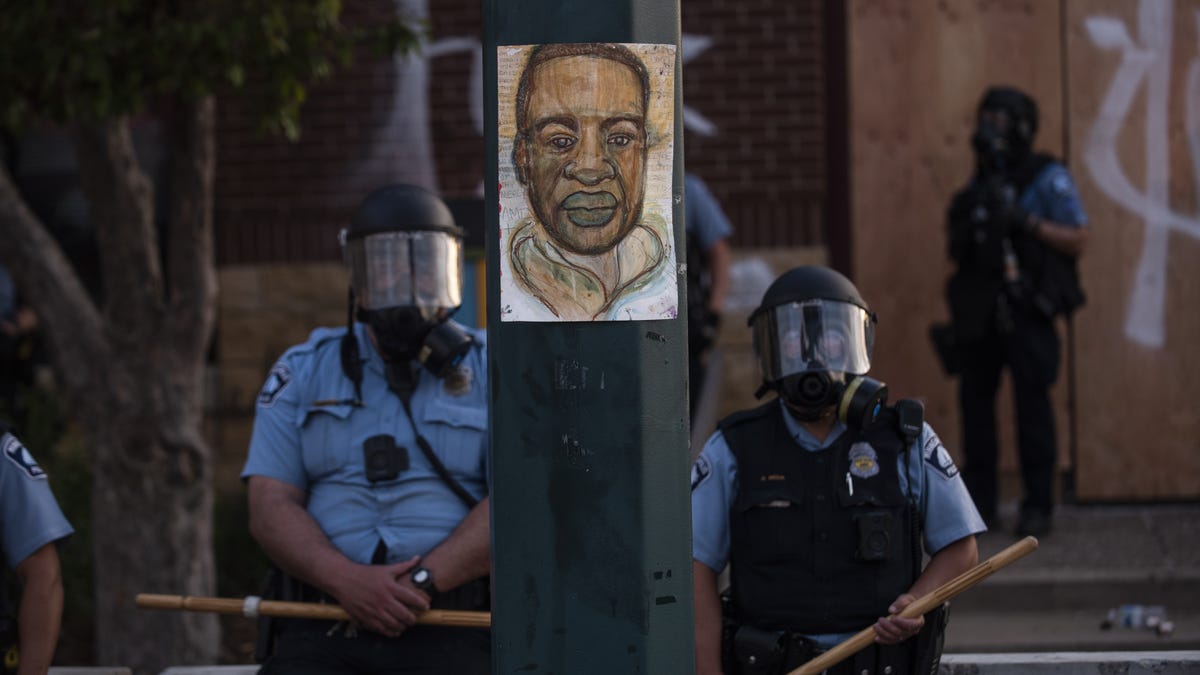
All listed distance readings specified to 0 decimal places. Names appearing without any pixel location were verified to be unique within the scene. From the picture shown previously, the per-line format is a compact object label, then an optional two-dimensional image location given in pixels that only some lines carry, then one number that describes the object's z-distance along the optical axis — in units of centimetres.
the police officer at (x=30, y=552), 681
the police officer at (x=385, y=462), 755
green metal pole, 477
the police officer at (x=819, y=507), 729
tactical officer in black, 1302
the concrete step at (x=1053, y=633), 1141
